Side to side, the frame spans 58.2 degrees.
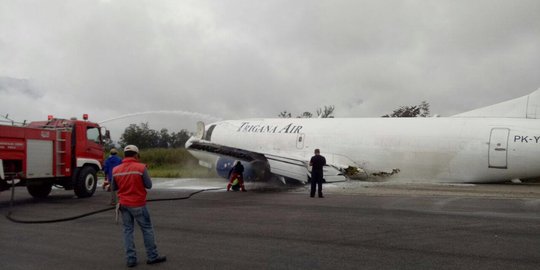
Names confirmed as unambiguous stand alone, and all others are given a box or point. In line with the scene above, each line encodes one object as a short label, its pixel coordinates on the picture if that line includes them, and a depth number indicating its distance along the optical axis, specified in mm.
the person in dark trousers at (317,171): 15297
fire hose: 10741
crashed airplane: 17859
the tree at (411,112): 42188
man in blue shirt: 14654
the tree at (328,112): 48162
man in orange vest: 6961
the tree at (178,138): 41531
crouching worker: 18281
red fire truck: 13773
